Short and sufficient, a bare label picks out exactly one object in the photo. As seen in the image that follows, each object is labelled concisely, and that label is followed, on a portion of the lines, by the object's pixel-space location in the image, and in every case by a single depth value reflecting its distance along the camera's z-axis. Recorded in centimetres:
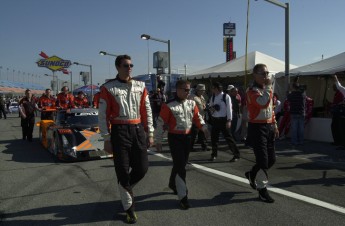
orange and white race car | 782
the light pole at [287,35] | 1251
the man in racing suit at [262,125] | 487
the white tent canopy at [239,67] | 1620
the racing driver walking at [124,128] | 418
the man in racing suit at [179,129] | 472
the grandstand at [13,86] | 8069
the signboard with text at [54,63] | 4934
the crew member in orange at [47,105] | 1241
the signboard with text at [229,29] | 4122
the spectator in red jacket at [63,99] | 1290
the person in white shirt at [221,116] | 772
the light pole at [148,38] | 2056
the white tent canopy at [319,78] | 1167
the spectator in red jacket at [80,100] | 1416
